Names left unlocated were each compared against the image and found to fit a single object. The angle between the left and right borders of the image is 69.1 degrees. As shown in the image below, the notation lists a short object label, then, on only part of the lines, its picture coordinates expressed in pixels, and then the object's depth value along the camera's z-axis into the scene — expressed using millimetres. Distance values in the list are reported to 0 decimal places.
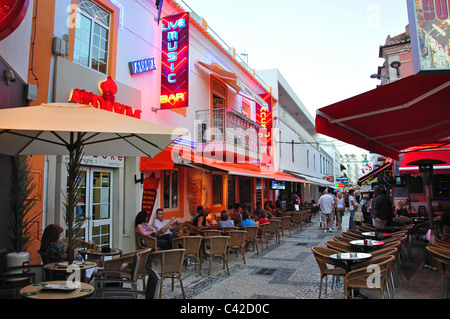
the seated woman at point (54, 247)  4645
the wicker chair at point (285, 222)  12781
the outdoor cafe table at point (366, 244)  5857
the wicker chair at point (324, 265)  5197
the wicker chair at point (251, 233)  9266
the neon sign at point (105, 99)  6910
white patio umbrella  3375
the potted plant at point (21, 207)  5168
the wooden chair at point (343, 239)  6641
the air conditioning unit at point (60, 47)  6492
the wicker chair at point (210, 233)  8414
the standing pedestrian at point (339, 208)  15909
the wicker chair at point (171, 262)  5535
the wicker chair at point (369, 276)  4547
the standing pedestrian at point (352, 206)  13325
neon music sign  9234
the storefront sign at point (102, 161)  7174
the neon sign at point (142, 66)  8759
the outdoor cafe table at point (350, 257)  4867
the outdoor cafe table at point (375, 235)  7148
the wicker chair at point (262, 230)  10238
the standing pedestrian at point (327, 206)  14875
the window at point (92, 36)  7430
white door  7398
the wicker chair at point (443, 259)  4758
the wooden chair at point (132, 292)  3287
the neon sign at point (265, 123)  19016
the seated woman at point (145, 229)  7739
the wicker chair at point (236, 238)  8188
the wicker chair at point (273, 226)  11118
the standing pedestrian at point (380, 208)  8539
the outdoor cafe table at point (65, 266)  4098
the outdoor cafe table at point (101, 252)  5605
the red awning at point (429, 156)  10016
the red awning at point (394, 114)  4426
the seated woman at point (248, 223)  9992
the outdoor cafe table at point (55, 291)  3174
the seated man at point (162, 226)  8016
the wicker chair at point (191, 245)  7063
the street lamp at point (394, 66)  14398
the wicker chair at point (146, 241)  7037
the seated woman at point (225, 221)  9531
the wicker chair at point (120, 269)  4360
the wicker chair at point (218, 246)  7266
